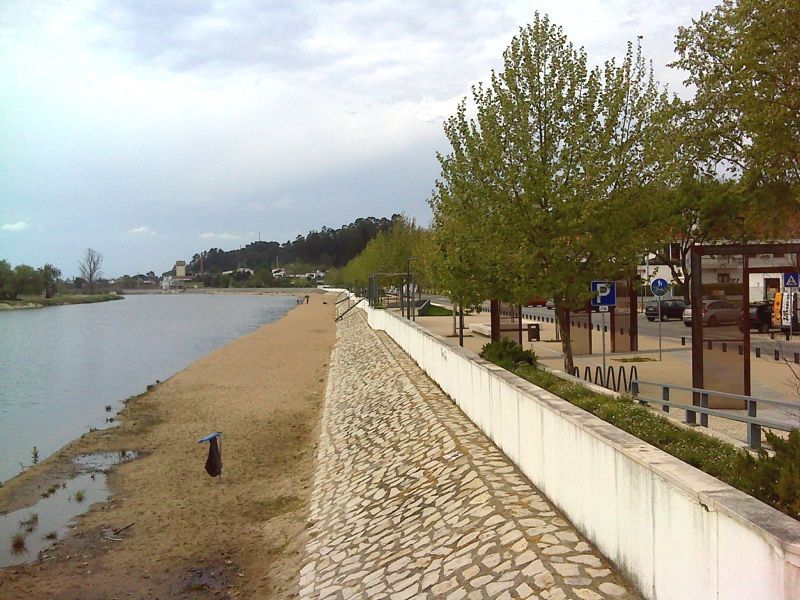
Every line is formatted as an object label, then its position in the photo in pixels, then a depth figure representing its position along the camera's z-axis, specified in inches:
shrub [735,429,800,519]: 181.9
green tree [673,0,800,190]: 371.9
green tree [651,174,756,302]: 1150.3
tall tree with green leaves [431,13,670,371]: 583.5
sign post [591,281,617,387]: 594.5
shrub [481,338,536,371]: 541.3
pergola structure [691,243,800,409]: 497.0
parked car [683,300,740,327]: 526.6
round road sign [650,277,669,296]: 864.1
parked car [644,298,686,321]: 1690.5
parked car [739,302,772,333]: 1234.0
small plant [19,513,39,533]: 529.3
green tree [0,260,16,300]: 5644.7
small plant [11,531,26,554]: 485.4
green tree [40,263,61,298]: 6293.3
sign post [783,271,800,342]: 977.7
